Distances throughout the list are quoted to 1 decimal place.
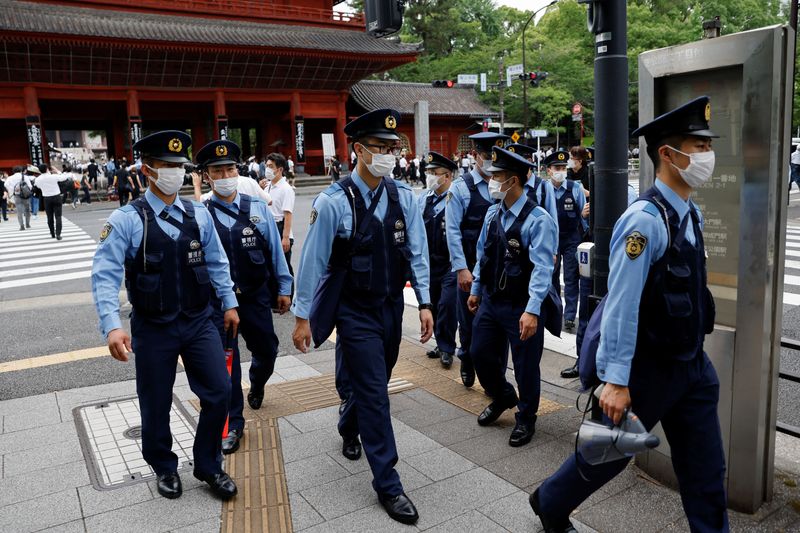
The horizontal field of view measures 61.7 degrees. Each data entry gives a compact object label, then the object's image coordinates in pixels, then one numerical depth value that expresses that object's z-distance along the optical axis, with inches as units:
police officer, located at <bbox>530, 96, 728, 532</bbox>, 108.0
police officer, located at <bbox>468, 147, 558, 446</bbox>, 175.0
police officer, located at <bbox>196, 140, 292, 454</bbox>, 193.5
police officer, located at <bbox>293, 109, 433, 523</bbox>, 147.9
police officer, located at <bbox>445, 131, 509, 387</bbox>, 228.2
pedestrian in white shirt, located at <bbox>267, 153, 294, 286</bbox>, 332.8
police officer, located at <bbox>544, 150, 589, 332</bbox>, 290.0
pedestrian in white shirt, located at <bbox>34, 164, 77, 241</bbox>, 634.2
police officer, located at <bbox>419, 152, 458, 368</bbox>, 249.0
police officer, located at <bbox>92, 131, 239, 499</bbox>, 142.5
